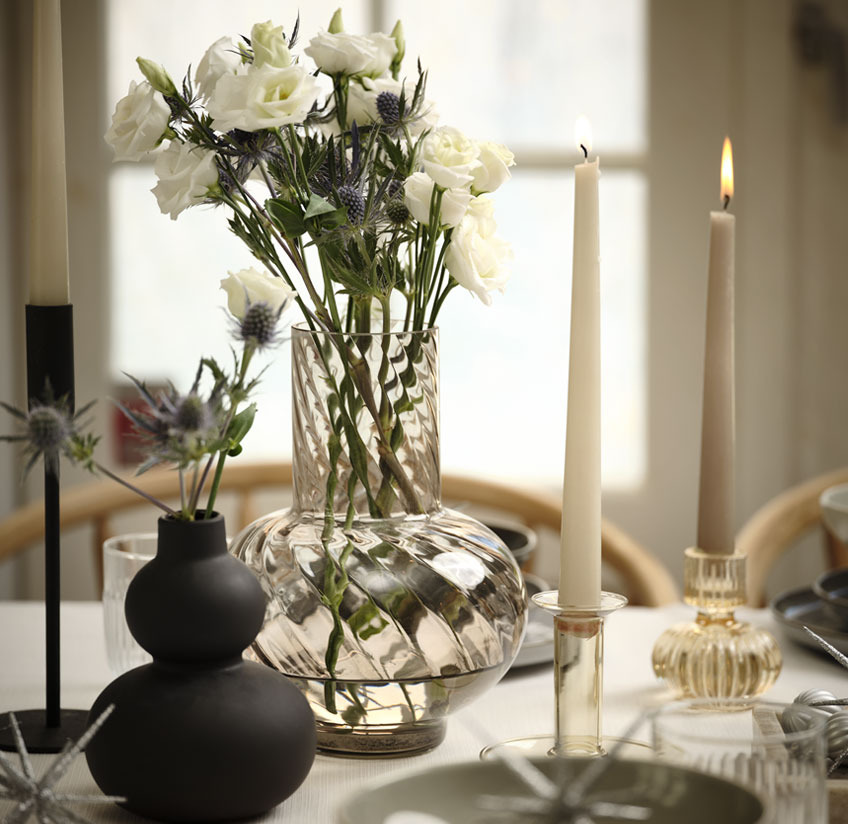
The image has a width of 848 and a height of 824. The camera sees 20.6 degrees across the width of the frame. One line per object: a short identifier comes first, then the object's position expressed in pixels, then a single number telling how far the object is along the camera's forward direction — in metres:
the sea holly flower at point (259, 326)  1.09
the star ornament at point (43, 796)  1.05
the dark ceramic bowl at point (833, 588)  1.46
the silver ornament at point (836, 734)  1.13
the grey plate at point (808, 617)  1.43
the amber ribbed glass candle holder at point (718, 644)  1.31
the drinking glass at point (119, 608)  1.35
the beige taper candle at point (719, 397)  1.28
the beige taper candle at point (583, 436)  1.16
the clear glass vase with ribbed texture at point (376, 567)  1.19
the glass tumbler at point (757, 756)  0.97
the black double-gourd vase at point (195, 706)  1.09
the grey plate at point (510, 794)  0.98
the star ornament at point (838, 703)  1.11
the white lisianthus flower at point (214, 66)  1.18
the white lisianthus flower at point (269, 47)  1.16
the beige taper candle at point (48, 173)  1.23
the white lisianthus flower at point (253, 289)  1.15
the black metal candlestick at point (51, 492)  1.23
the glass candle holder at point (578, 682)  1.19
